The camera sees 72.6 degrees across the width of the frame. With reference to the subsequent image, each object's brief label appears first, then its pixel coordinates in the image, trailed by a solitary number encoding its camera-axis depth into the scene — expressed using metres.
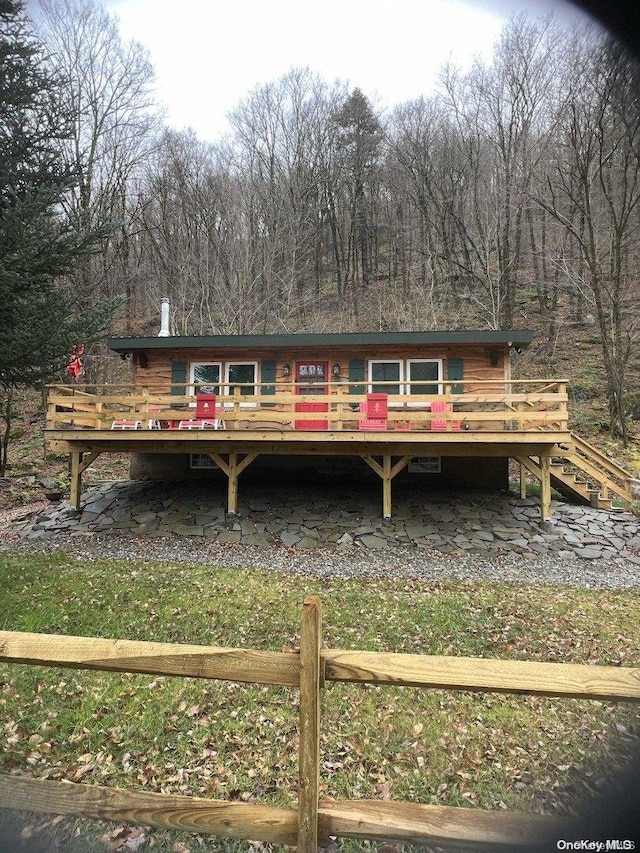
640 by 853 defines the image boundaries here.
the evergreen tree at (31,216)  6.02
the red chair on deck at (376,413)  10.13
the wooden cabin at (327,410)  10.07
